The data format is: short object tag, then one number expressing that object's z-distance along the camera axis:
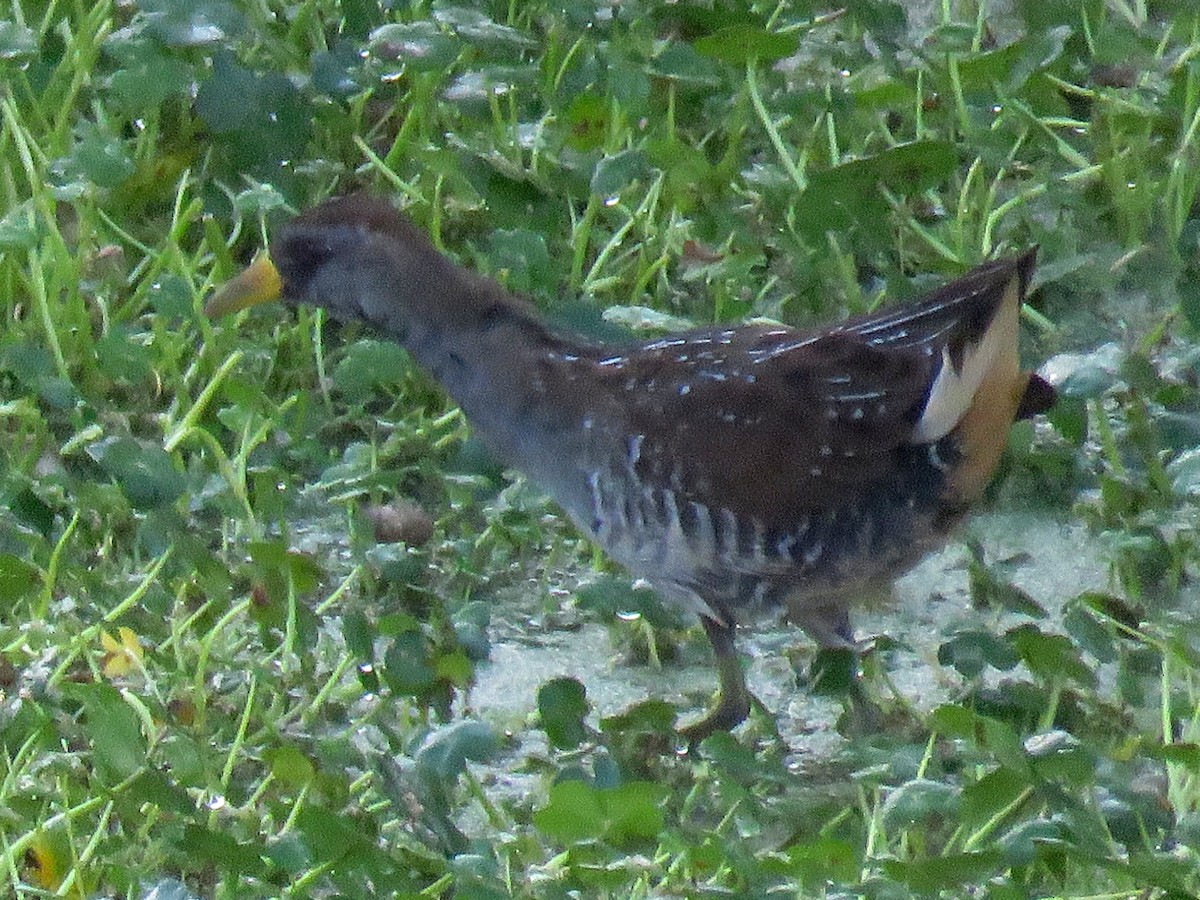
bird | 6.46
